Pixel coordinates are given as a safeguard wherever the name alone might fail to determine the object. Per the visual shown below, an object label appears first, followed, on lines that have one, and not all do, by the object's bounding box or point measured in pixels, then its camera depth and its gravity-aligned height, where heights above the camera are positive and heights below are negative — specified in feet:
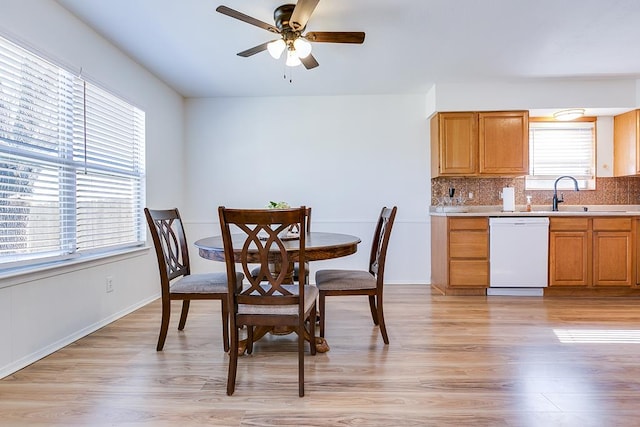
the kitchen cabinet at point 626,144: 13.12 +2.55
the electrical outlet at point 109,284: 9.81 -1.96
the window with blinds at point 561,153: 14.47 +2.34
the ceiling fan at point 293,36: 7.71 +3.84
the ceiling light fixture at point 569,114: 13.35 +3.67
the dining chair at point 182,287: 7.58 -1.61
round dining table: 6.74 -0.70
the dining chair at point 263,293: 5.76 -1.38
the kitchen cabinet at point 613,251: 12.48 -1.36
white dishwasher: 12.59 -1.37
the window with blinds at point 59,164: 7.00 +1.10
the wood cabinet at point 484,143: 13.35 +2.53
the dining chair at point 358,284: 7.94 -1.60
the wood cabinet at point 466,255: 12.75 -1.53
